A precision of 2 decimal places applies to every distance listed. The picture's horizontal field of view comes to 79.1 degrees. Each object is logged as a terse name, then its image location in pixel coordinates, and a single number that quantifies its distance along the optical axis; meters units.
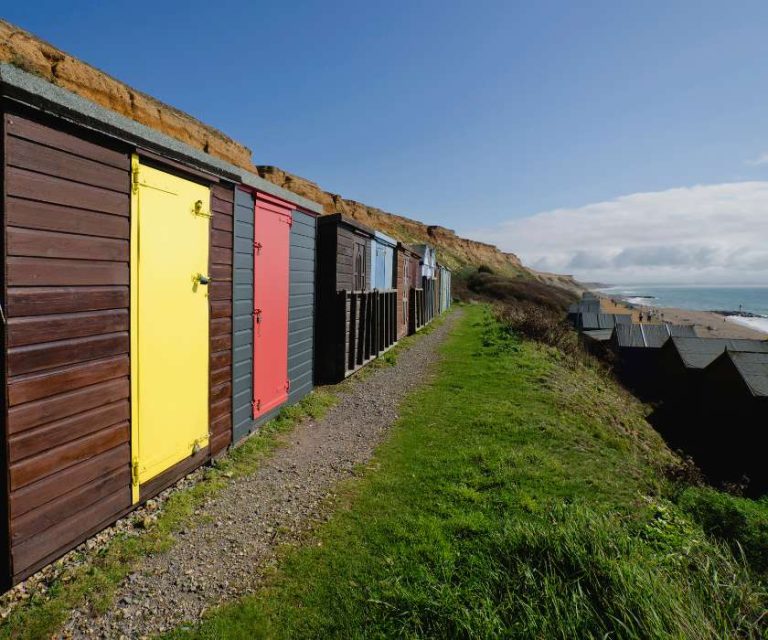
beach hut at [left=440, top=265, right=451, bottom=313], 30.38
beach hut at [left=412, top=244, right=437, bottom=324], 21.17
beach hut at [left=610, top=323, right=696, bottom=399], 18.91
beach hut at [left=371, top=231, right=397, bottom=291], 11.95
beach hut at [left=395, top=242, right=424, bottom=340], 15.52
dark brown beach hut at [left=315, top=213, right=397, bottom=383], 9.02
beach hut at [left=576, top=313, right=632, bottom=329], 28.16
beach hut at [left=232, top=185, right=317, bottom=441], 5.92
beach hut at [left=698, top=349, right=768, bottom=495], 11.02
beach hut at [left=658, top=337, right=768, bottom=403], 15.98
